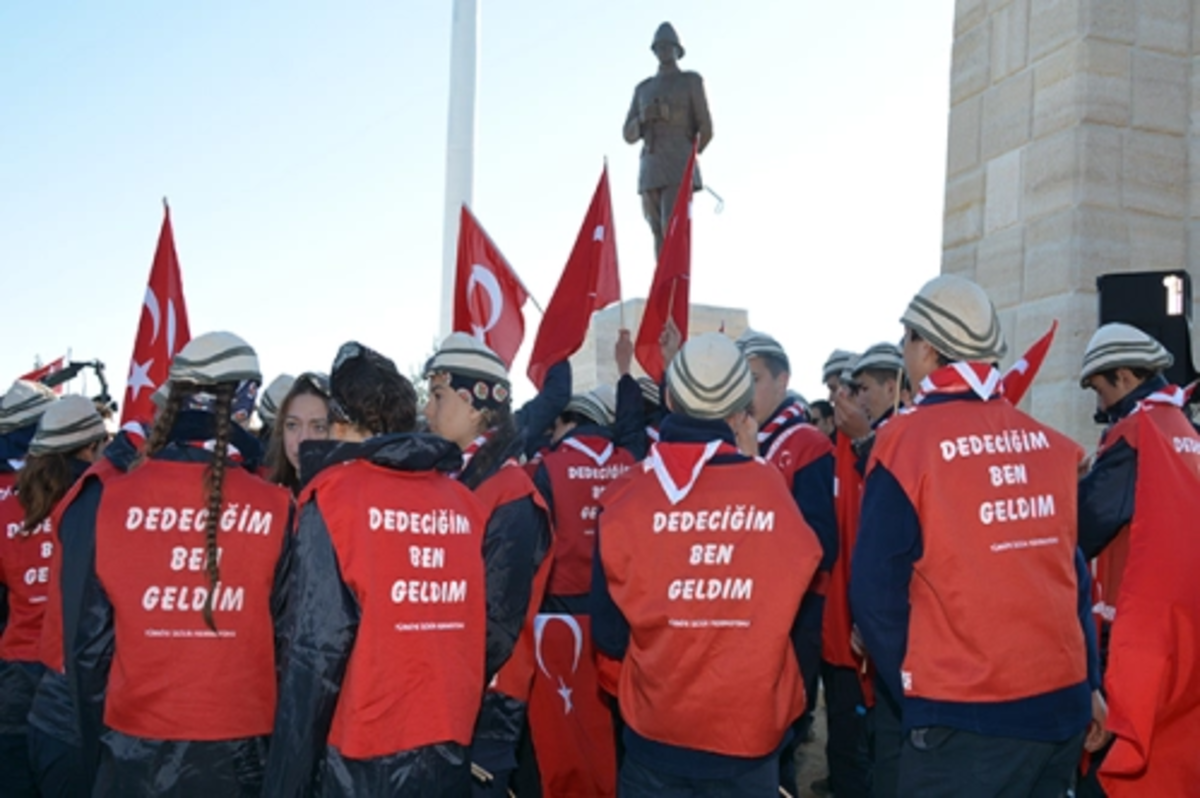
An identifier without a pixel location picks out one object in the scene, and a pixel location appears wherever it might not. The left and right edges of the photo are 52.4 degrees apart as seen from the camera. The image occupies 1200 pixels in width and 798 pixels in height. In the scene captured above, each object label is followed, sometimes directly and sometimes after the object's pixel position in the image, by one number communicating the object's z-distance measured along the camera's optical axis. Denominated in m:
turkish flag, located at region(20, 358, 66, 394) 9.84
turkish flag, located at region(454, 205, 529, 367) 6.66
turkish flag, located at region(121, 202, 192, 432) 6.20
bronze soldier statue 10.24
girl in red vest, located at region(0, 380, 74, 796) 4.60
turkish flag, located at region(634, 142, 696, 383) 6.47
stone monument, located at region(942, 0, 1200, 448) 7.19
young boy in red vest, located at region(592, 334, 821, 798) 3.33
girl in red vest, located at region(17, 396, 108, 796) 4.58
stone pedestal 11.45
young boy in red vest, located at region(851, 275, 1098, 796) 3.13
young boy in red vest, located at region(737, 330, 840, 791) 4.55
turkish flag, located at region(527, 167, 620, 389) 6.51
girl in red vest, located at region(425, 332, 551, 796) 3.57
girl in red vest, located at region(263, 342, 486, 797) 2.91
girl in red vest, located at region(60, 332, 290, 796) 3.10
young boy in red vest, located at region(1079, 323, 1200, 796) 4.10
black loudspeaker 5.54
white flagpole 13.82
